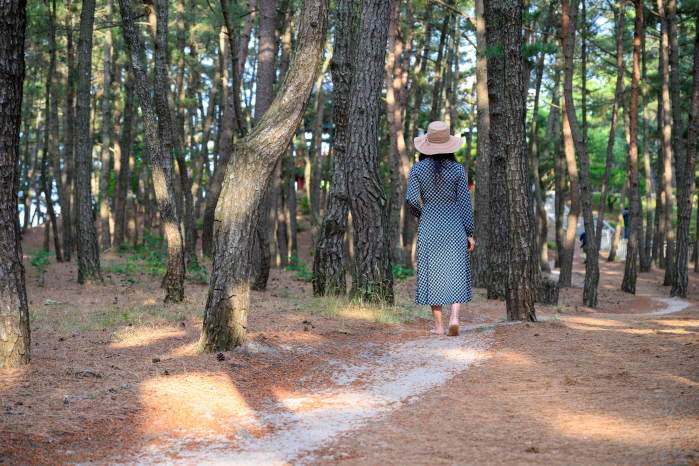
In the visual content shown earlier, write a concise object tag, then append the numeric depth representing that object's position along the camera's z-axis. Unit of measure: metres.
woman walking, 6.18
